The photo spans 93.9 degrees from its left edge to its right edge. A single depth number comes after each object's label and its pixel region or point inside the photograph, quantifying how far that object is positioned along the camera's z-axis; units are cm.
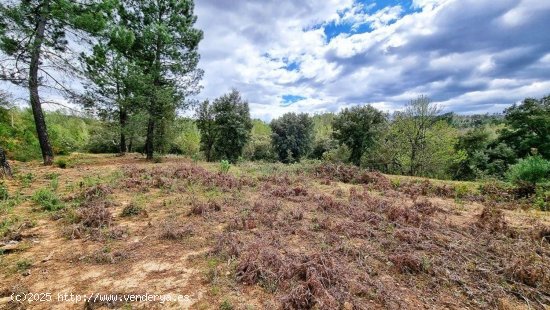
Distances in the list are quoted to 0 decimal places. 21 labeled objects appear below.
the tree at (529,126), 1975
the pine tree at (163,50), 1384
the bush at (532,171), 817
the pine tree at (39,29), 872
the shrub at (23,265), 341
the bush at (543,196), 715
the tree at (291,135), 3353
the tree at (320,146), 3447
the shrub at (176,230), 449
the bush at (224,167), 1049
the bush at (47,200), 552
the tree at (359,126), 2172
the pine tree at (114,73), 1053
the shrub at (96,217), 477
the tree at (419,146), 2094
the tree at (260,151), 3453
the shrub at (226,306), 274
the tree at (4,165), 774
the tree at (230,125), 2295
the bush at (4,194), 595
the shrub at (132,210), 541
